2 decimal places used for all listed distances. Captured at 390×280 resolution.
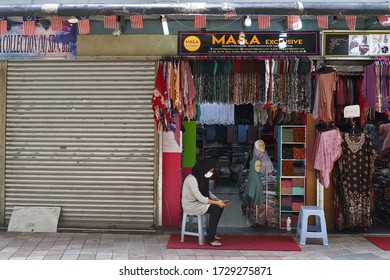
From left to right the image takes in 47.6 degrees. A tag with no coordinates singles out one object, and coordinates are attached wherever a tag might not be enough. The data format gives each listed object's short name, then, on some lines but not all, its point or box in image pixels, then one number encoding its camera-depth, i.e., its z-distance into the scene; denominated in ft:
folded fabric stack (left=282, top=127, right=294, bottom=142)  29.25
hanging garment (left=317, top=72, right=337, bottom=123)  26.35
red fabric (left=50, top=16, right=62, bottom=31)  24.70
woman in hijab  24.82
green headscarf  29.12
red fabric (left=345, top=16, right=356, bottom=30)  24.32
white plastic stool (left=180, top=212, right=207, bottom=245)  24.99
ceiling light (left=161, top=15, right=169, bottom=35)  24.41
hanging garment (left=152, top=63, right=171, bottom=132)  26.94
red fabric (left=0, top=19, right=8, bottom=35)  25.29
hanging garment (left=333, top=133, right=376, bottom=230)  27.71
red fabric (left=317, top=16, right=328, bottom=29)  24.34
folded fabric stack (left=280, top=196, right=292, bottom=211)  29.37
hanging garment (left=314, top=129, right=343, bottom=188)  26.78
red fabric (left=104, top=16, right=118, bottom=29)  24.86
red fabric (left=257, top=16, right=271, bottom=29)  24.30
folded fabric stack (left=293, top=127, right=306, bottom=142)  29.04
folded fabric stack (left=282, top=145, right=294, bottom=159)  29.25
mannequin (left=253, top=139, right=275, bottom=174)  29.86
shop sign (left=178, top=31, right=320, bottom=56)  27.50
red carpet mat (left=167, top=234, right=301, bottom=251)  24.71
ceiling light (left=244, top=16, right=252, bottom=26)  24.29
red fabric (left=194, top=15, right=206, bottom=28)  24.30
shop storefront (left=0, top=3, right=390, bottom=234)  27.48
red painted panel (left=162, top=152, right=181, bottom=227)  28.96
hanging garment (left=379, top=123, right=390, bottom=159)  30.99
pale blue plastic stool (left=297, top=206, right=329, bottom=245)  25.54
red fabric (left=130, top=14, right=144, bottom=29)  24.17
